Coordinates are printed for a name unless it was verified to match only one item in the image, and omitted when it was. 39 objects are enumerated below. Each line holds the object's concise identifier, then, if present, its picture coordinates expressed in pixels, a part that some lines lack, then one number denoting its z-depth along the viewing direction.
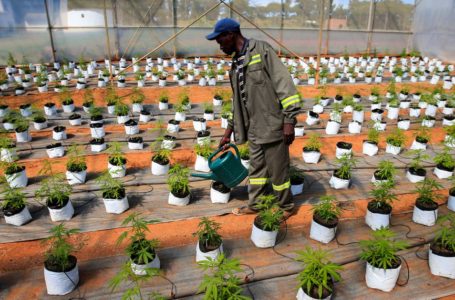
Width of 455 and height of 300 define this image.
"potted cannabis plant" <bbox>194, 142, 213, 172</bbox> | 4.37
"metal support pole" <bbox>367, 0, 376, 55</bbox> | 15.23
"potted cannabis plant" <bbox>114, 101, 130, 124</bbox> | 6.38
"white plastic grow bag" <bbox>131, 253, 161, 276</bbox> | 2.55
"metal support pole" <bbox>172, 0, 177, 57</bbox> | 13.45
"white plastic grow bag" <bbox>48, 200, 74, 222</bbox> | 3.34
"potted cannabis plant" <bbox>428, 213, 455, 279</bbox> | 2.56
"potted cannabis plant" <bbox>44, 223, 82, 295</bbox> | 2.44
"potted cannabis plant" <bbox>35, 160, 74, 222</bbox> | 3.33
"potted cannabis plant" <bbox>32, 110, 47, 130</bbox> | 6.02
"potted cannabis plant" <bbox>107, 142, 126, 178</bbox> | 4.19
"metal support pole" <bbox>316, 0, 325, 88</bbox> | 8.04
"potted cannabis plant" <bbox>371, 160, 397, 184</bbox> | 3.86
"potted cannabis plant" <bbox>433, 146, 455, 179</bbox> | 4.27
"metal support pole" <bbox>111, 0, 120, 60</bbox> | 12.60
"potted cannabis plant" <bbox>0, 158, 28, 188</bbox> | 3.89
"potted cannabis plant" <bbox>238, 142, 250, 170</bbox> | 4.32
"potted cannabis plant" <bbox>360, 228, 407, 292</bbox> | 2.40
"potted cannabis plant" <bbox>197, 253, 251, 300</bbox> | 1.89
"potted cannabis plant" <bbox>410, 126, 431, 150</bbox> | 5.19
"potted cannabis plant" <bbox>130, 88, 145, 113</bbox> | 7.04
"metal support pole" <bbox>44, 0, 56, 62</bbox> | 11.55
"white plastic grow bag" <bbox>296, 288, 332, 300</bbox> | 2.27
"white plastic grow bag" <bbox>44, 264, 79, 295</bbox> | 2.44
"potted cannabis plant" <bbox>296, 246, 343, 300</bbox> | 2.14
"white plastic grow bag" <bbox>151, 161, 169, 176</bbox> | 4.34
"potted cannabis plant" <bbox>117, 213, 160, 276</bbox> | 2.53
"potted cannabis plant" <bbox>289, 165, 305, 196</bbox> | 3.85
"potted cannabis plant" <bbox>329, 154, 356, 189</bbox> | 3.99
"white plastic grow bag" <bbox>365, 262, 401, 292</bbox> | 2.44
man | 2.71
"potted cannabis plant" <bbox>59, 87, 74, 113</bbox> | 6.94
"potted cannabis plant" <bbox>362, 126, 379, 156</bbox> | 5.07
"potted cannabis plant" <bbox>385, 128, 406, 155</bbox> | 5.08
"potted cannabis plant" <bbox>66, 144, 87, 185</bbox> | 4.06
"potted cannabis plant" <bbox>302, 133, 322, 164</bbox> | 4.72
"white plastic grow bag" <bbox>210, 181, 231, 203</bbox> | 3.71
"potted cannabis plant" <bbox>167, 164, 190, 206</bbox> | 3.64
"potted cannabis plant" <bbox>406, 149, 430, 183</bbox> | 4.25
